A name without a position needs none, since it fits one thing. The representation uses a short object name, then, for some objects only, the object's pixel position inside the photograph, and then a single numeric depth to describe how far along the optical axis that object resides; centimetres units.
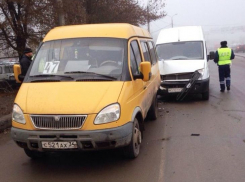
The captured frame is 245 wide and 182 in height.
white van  978
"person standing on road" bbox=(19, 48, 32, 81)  932
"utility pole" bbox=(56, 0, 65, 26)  1316
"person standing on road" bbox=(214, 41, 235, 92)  1141
